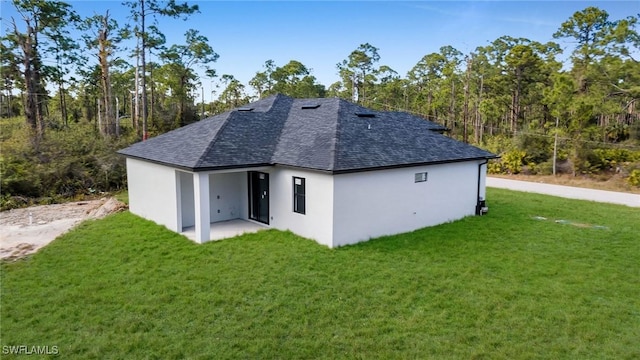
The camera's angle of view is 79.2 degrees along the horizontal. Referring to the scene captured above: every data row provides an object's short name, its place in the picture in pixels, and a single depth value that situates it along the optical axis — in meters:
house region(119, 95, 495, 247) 10.02
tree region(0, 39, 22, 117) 21.56
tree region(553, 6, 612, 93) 27.17
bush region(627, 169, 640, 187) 21.06
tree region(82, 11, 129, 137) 26.39
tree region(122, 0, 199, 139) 25.59
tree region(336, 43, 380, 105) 41.59
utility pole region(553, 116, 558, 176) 24.52
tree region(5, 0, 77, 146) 21.16
